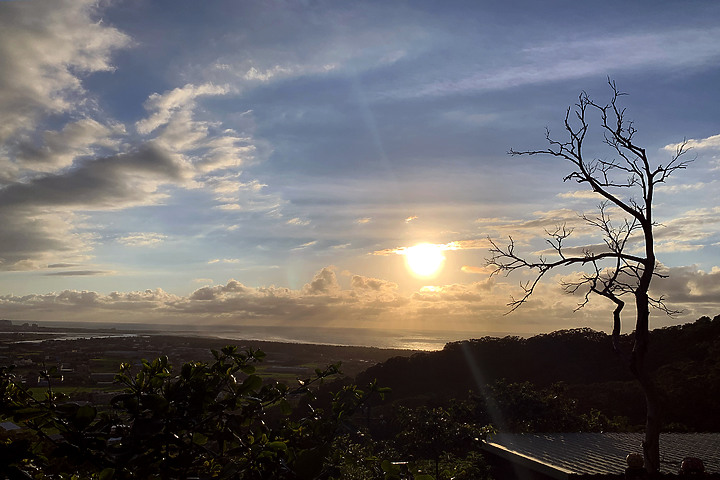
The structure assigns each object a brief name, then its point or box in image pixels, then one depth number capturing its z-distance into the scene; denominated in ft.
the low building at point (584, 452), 26.30
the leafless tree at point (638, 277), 23.20
